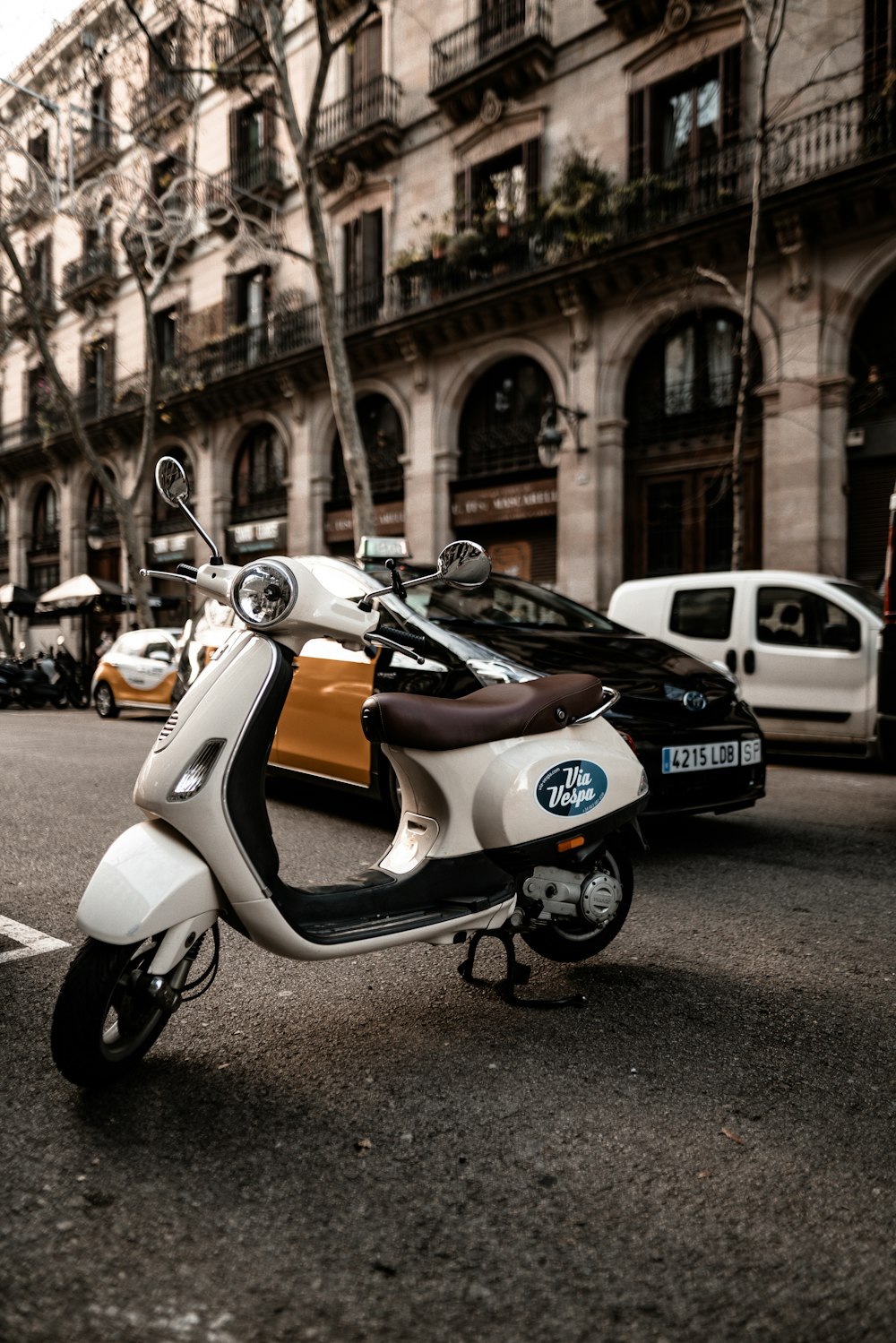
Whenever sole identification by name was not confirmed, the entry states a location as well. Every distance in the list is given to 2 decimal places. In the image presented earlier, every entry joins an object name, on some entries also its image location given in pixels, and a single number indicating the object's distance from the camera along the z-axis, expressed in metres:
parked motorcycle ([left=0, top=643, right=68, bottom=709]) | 19.83
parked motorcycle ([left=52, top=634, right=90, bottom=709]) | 20.31
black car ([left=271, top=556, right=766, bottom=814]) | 4.93
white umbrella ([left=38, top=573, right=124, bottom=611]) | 21.17
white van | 8.79
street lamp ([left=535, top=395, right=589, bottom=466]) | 15.82
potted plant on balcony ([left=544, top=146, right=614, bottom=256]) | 16.55
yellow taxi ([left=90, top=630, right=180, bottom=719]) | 15.06
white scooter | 2.41
